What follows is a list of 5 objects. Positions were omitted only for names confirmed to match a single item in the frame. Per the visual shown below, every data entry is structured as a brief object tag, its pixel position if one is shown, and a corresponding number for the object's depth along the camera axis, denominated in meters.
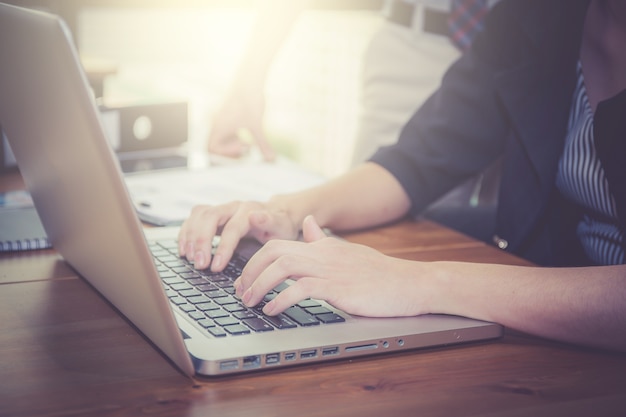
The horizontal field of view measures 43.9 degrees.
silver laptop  0.62
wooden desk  0.61
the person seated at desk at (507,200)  0.77
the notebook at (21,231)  1.02
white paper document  1.19
